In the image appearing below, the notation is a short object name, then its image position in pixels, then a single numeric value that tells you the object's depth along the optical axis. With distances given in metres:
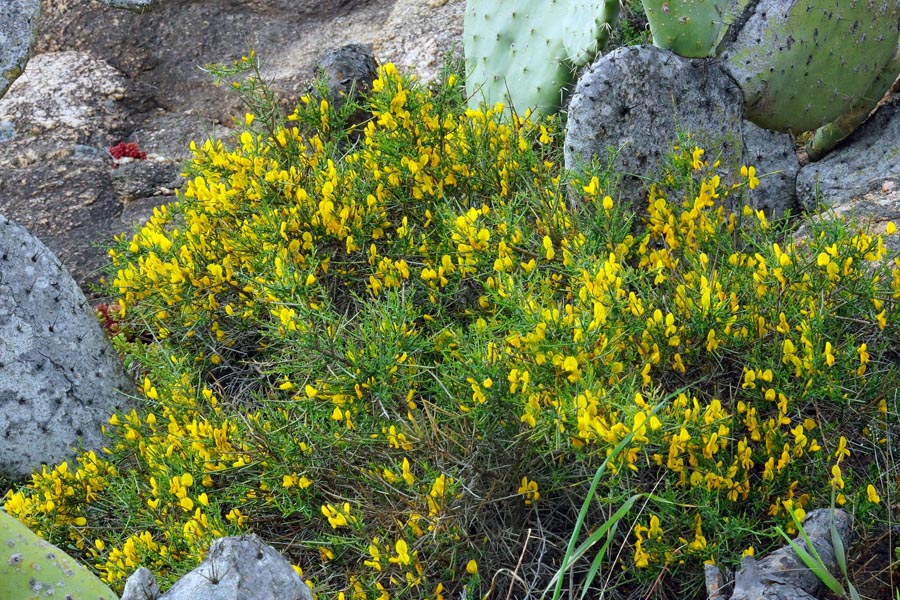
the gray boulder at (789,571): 1.86
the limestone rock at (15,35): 3.71
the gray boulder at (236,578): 1.65
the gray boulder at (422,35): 5.23
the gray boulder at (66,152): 4.39
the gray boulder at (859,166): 3.76
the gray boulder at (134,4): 5.75
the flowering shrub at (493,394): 2.10
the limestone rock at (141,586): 1.69
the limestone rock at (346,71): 4.23
